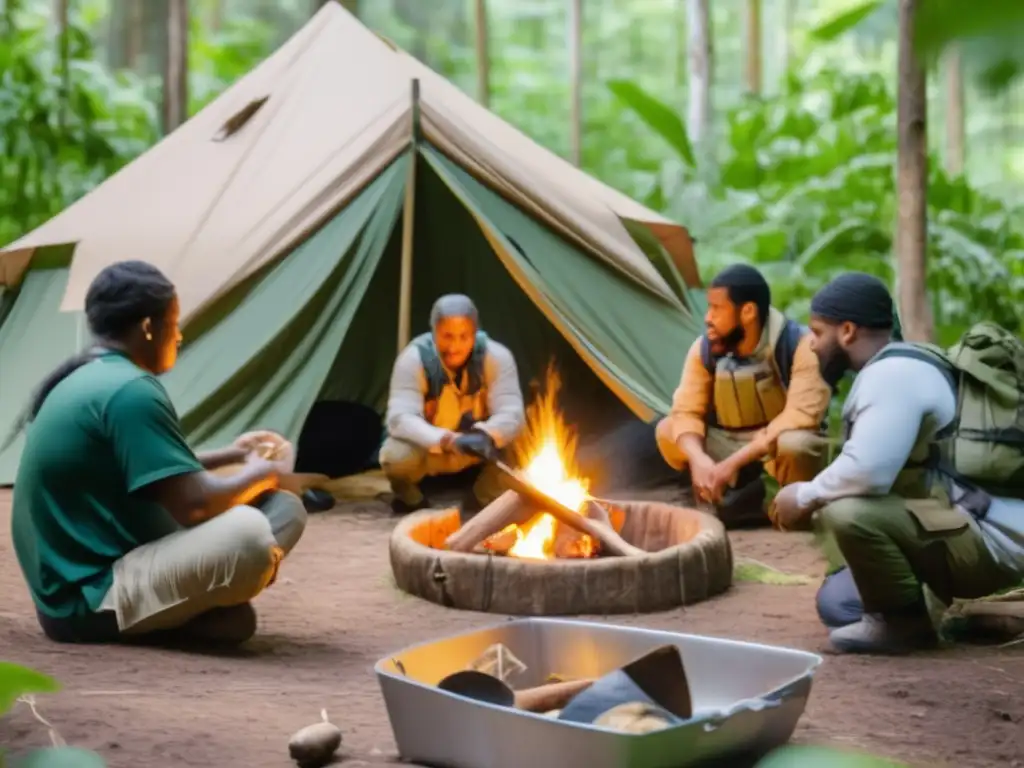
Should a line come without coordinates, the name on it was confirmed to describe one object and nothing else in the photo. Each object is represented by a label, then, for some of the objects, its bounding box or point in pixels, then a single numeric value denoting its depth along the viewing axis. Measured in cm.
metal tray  273
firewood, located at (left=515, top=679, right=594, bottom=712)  324
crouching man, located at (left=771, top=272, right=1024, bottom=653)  379
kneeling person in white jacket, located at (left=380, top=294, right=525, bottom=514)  613
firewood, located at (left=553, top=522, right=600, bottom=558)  514
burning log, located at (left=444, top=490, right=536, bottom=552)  505
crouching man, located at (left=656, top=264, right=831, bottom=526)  571
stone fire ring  460
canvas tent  668
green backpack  382
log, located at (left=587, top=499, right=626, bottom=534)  527
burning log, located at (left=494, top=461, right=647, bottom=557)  496
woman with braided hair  367
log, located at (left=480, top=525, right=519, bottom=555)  517
